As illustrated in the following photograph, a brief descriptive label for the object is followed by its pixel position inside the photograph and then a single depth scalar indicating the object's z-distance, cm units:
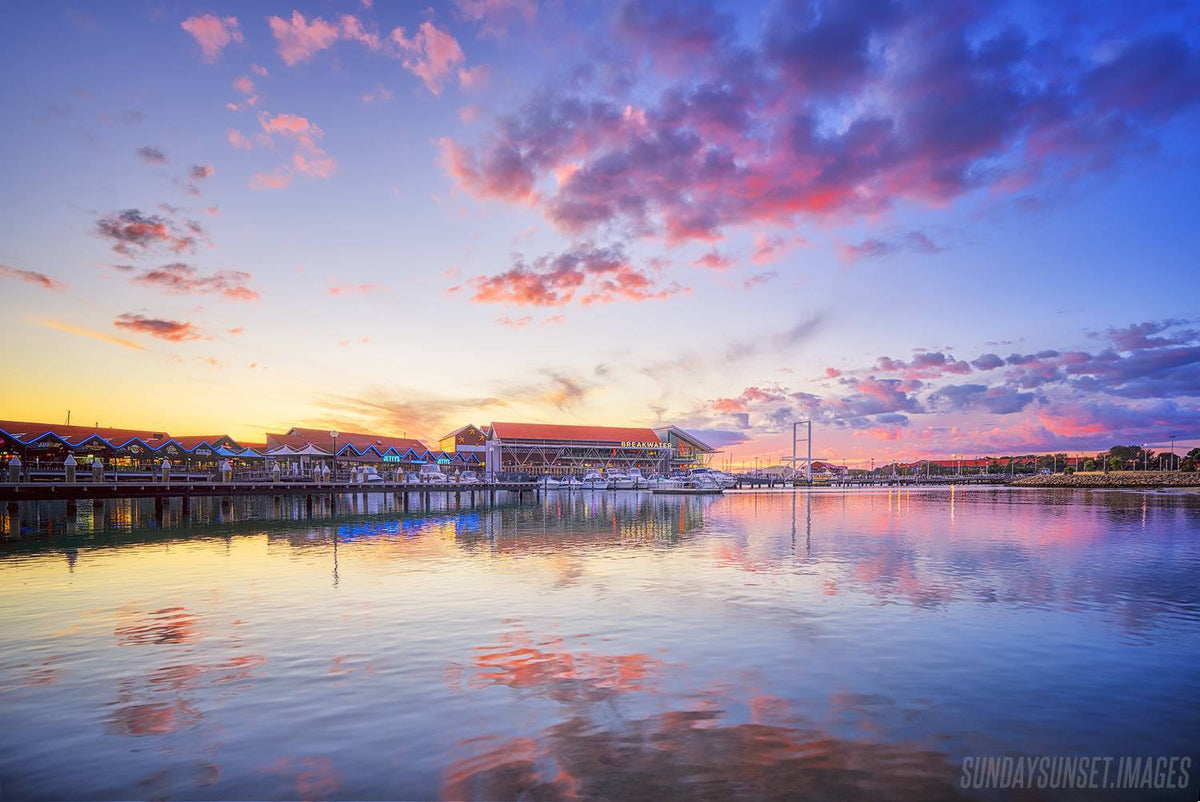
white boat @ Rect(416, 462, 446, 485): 7200
